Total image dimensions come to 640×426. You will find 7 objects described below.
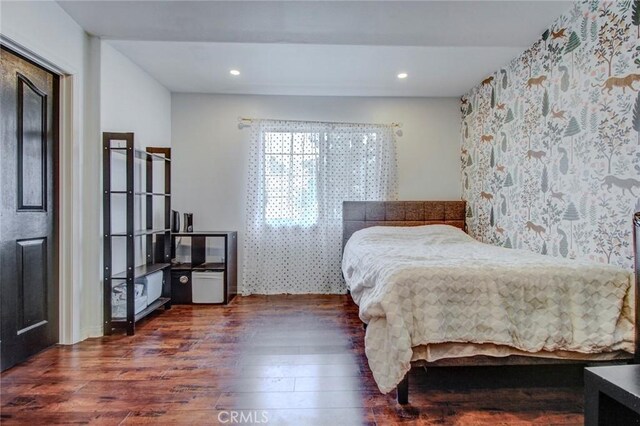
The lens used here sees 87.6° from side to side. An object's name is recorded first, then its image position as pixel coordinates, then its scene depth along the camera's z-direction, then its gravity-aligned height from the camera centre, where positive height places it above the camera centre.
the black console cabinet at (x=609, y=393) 0.91 -0.53
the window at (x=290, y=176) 3.93 +0.37
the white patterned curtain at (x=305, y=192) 3.93 +0.18
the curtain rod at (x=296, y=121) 3.94 +1.02
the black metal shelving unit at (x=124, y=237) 2.60 -0.25
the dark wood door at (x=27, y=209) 1.98 -0.01
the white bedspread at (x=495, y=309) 1.65 -0.52
